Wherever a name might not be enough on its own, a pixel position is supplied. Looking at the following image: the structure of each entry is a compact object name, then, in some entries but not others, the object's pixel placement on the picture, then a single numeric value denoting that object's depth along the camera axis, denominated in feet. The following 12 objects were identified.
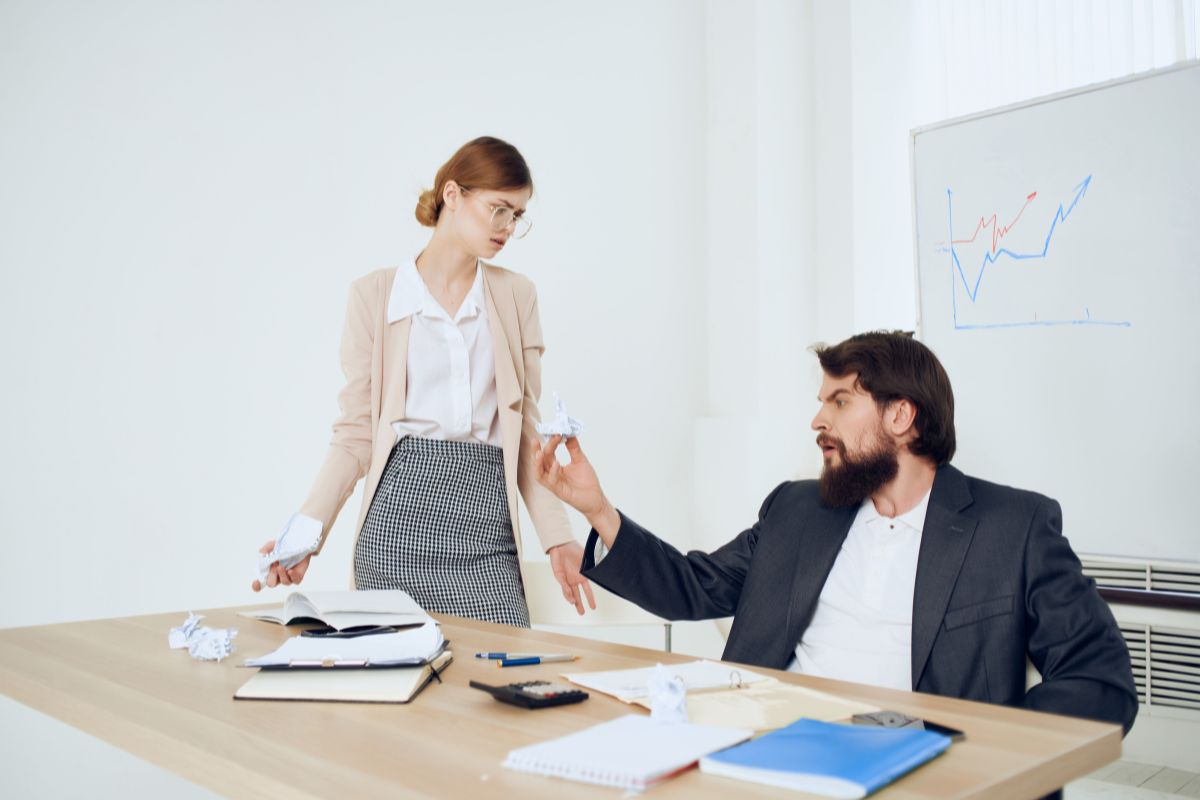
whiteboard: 8.89
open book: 5.65
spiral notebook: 2.98
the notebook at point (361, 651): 4.57
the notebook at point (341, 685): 4.15
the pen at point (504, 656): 4.95
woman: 6.86
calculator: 3.96
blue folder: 2.84
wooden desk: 3.05
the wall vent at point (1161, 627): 10.58
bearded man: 5.40
